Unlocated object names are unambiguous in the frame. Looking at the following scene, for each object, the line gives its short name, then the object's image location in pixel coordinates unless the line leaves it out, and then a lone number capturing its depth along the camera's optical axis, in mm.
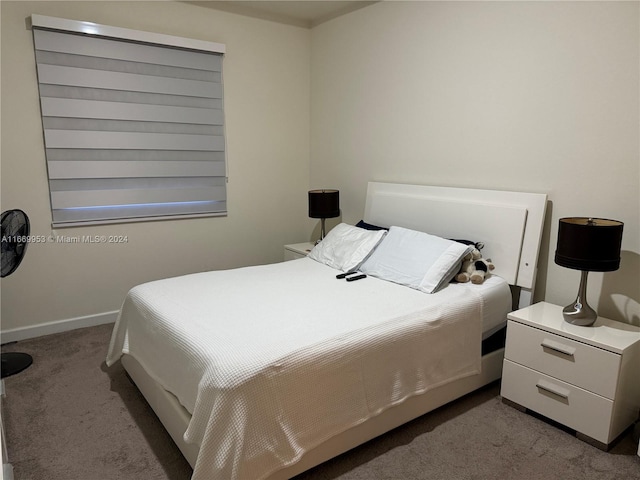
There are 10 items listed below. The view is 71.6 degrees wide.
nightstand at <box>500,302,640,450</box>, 2012
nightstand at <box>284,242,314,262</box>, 3810
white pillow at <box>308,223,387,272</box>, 3037
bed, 1658
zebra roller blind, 3133
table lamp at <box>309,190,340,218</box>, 3785
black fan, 2623
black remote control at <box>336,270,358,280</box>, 2827
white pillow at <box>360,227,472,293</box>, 2580
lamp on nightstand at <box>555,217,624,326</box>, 2051
